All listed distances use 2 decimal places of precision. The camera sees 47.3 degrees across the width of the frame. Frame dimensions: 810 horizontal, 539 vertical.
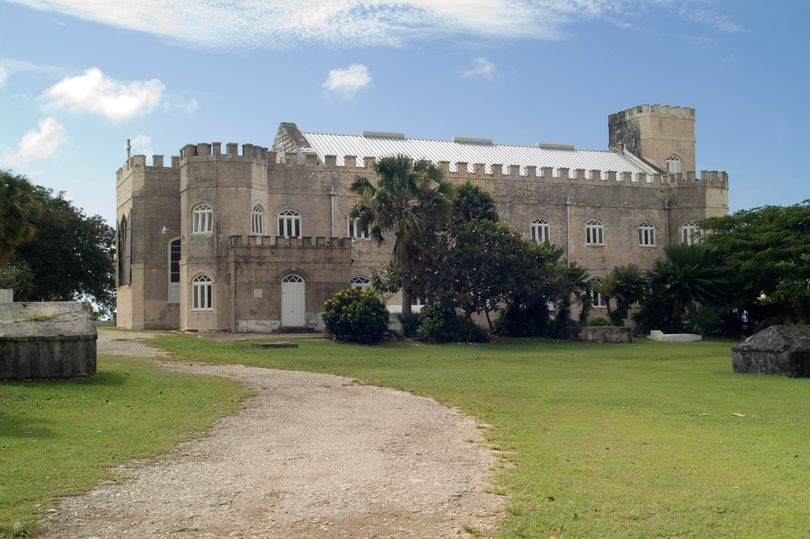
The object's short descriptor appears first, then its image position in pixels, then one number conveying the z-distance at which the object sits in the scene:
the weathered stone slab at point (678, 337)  39.50
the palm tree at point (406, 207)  36.44
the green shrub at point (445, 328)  35.62
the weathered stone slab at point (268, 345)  30.25
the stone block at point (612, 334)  37.91
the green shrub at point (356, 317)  33.56
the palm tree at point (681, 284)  40.91
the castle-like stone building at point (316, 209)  38.19
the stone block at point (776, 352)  22.16
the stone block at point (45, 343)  17.64
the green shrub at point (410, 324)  36.62
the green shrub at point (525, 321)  39.22
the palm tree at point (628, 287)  42.06
